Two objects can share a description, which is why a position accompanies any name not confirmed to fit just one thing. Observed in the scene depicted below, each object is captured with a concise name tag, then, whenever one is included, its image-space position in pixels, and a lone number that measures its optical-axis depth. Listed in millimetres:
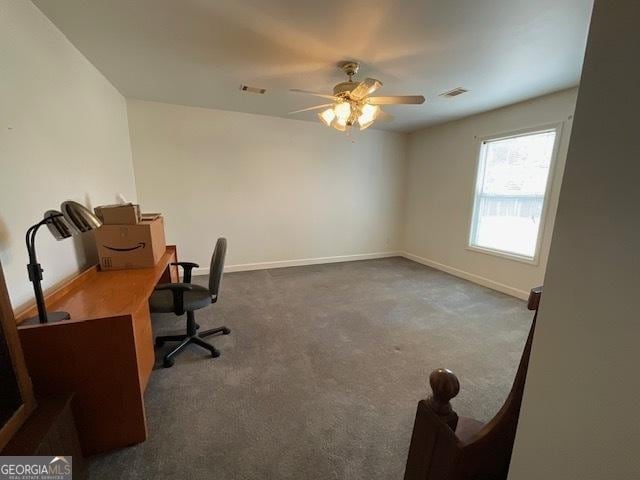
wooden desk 1271
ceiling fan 2408
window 3361
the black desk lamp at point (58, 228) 1276
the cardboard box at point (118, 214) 2169
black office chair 2061
